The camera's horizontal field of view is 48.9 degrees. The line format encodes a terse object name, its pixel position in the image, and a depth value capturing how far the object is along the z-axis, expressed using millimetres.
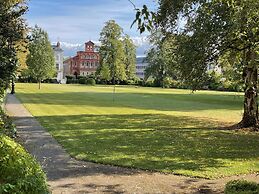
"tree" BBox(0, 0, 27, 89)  10336
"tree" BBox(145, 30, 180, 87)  72783
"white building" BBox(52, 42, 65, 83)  103006
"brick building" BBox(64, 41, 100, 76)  100162
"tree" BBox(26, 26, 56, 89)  40290
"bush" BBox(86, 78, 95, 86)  71049
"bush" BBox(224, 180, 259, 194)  4236
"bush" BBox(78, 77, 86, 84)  73861
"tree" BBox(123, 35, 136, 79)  77635
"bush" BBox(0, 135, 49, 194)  2981
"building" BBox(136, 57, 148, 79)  139750
